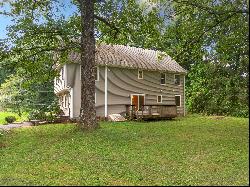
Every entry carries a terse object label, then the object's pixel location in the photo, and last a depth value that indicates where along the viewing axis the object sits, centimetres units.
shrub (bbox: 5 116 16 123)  1804
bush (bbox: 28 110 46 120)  1634
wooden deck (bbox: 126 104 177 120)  1535
